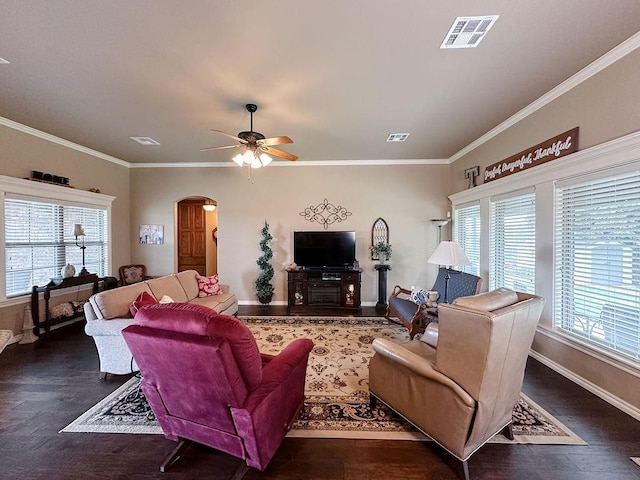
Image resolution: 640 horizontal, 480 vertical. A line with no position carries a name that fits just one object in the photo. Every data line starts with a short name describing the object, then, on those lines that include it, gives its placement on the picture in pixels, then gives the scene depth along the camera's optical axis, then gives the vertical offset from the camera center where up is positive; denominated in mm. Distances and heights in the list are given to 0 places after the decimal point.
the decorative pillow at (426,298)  3471 -806
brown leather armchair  1516 -837
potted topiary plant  5438 -701
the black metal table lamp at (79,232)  4336 +132
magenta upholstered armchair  1376 -817
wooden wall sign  2752 +1000
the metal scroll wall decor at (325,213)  5621 +551
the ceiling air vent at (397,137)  4129 +1636
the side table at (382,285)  5277 -936
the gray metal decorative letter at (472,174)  4457 +1114
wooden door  7594 +76
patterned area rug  2016 -1473
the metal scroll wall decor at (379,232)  5586 +145
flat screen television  5344 -203
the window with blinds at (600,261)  2234 -222
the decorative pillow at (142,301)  2674 -661
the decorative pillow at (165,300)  3146 -720
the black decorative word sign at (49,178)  3928 +968
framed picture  5809 +125
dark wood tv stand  5121 -980
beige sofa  2699 -867
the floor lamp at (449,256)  3262 -217
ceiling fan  3047 +1118
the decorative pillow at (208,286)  4379 -786
